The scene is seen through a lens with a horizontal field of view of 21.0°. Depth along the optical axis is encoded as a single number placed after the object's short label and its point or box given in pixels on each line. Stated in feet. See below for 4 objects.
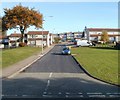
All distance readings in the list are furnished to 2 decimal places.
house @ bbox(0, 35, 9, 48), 394.73
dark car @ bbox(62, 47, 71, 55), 187.76
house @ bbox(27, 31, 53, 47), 413.98
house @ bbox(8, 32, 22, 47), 480.31
